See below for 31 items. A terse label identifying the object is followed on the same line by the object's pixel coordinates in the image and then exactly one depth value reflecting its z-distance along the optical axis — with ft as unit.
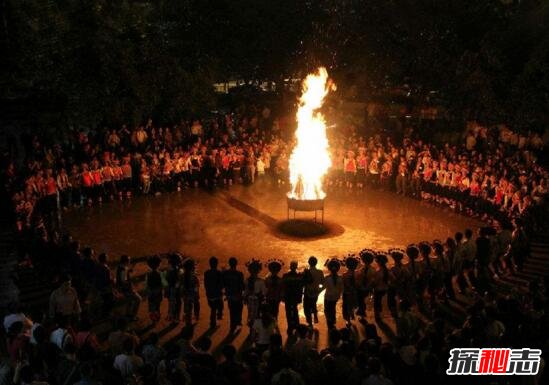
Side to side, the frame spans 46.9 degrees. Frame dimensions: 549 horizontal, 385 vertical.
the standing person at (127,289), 44.16
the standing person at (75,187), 75.34
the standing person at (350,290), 43.85
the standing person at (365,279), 44.34
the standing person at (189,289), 43.98
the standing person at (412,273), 45.30
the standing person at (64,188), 73.77
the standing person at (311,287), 43.42
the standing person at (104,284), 44.42
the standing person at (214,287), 42.98
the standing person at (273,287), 42.65
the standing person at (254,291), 42.54
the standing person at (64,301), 40.63
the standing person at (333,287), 43.37
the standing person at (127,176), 81.05
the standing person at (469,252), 49.01
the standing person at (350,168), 85.30
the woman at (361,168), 85.20
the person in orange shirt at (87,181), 76.23
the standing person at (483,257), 49.67
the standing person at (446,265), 46.91
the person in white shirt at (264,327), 36.73
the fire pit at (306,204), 66.39
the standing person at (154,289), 44.14
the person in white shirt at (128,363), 30.47
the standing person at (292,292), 42.98
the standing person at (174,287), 43.80
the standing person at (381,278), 44.78
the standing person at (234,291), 42.93
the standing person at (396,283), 45.24
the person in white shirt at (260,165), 89.04
